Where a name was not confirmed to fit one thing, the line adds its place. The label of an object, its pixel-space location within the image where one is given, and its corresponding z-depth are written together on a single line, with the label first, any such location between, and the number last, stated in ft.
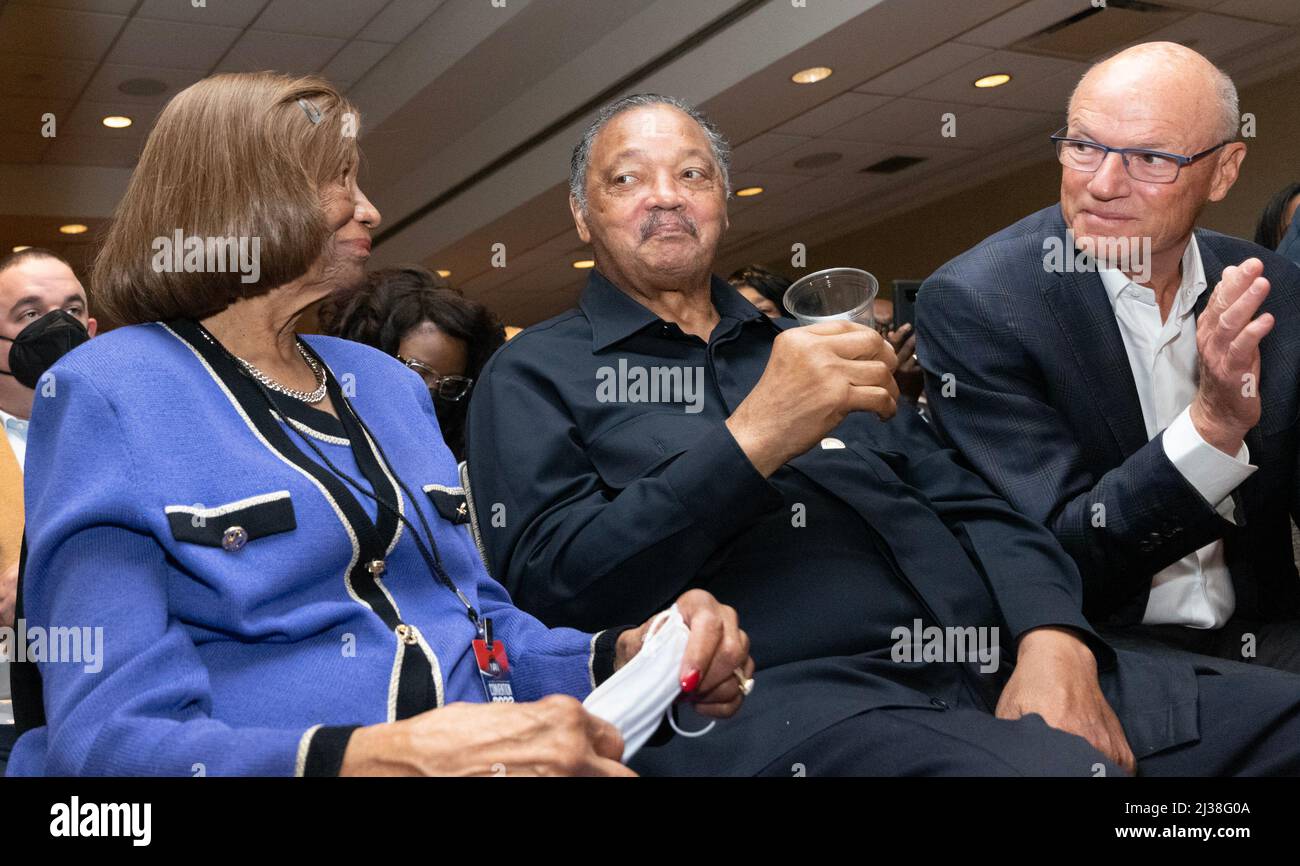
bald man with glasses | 5.82
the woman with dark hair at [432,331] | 8.27
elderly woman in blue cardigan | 3.30
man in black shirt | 4.36
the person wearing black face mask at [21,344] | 7.19
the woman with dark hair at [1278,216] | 12.25
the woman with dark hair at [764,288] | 13.01
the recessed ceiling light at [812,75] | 20.63
